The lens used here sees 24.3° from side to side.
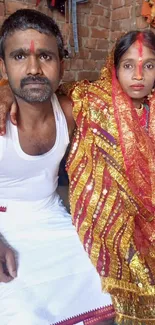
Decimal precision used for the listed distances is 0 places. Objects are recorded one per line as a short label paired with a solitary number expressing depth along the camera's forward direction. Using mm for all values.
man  1055
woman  1174
